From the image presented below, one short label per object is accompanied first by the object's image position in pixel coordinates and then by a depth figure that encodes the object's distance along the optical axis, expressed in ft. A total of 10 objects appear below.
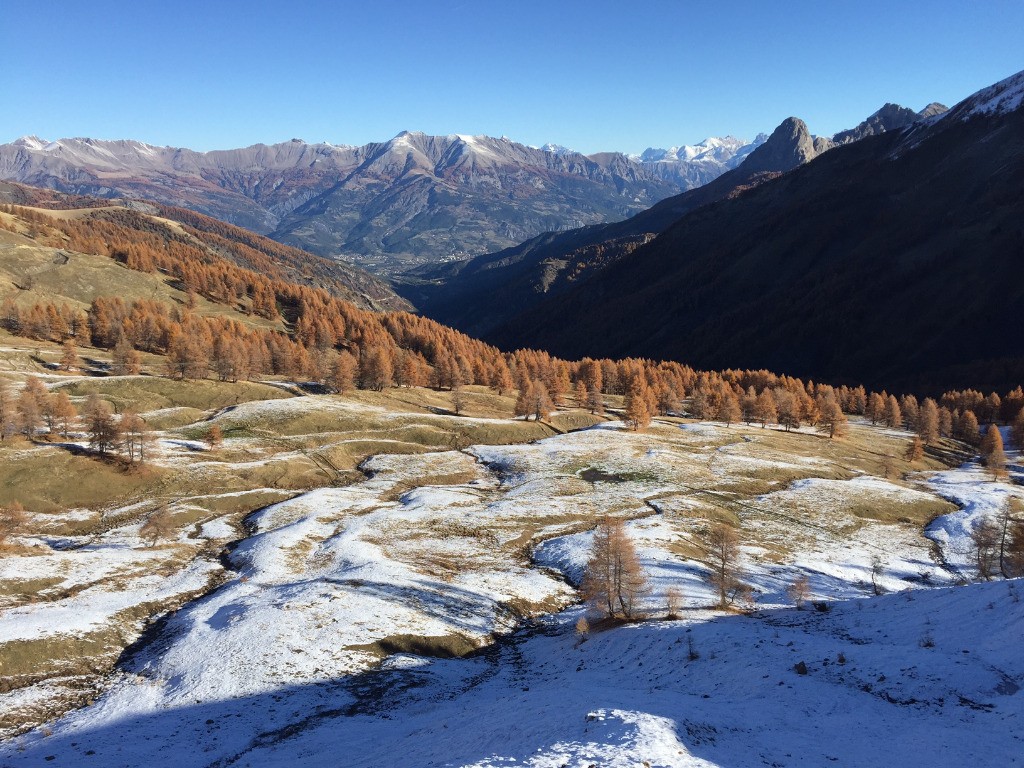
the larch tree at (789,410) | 502.38
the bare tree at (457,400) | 461.37
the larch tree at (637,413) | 429.79
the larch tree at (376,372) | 485.97
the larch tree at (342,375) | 456.86
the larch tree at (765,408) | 500.74
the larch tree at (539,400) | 450.30
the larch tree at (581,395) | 528.22
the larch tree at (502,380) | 555.69
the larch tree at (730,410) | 502.79
